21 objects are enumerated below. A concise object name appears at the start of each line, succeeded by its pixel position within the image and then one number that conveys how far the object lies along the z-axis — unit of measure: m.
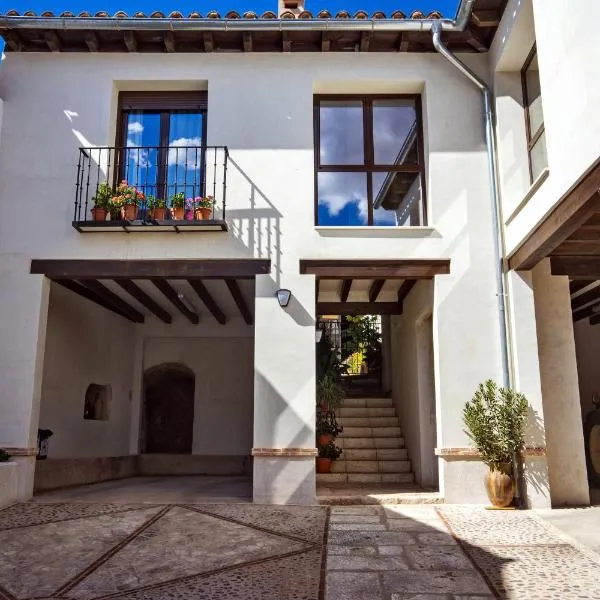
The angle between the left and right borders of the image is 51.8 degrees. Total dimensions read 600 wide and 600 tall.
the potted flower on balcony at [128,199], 7.55
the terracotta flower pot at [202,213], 7.55
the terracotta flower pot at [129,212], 7.54
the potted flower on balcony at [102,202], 7.63
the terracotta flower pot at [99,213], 7.62
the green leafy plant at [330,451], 9.28
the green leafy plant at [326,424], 9.37
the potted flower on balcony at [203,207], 7.56
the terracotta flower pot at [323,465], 9.17
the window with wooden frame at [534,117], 7.16
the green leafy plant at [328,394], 9.43
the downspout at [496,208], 7.23
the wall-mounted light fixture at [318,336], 9.56
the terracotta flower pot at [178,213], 7.65
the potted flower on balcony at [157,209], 7.70
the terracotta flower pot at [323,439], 9.25
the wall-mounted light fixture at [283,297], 7.49
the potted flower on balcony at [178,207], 7.66
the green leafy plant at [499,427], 6.79
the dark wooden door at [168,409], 11.95
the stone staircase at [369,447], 9.09
